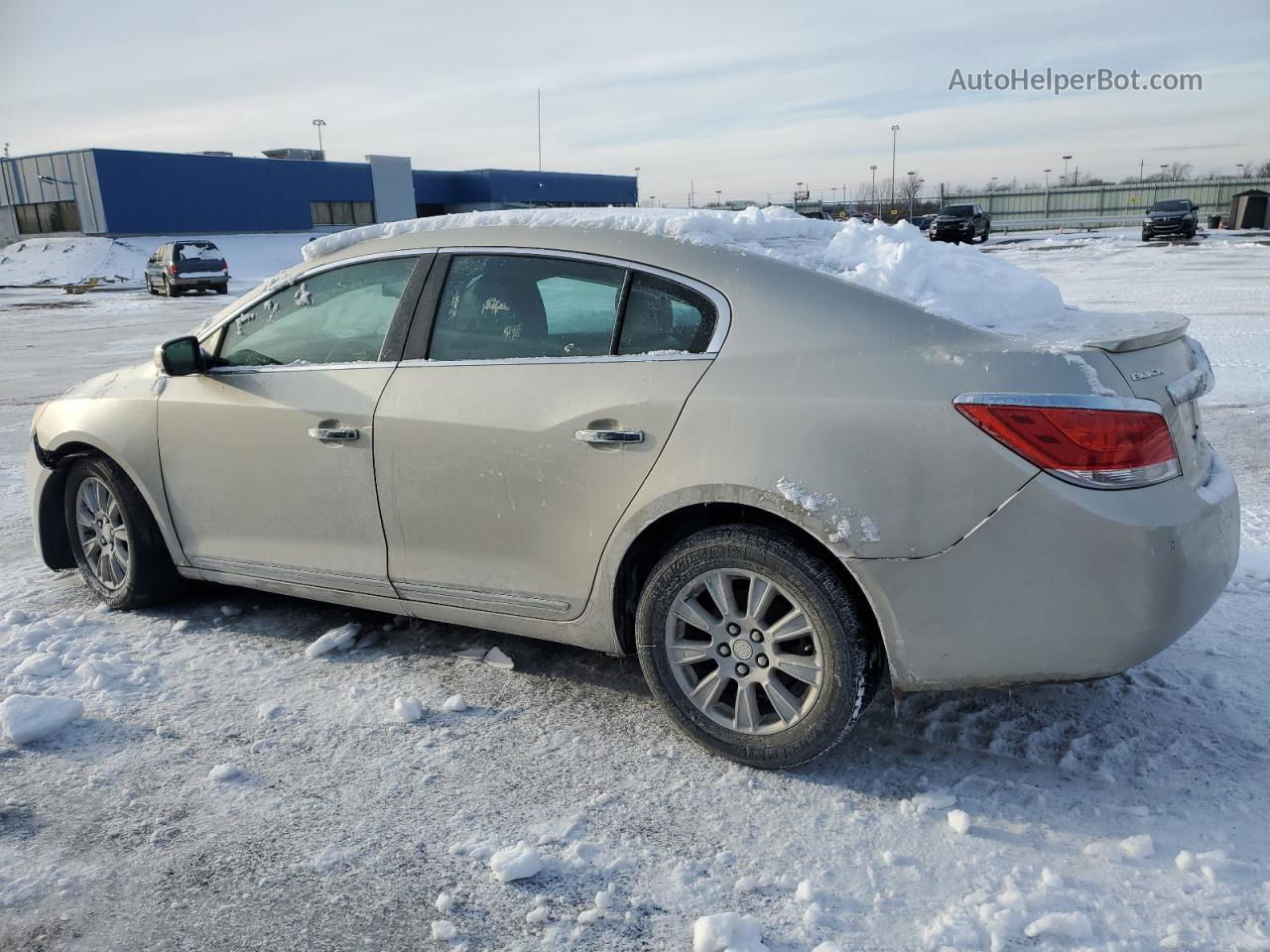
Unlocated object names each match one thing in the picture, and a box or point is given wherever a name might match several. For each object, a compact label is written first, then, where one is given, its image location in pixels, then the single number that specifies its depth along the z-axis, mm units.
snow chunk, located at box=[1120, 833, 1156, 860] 2590
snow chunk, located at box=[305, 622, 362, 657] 4012
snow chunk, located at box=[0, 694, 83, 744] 3402
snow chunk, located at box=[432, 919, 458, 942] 2396
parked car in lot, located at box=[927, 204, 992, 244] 42594
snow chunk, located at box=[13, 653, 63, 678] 3861
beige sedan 2619
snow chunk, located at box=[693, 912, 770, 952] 2305
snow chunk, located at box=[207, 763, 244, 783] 3113
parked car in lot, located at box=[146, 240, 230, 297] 28625
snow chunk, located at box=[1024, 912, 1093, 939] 2303
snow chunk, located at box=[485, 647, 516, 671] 3857
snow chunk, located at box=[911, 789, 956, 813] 2840
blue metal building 44562
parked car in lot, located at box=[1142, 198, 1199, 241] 37969
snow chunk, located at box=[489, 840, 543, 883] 2598
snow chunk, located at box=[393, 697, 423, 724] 3457
